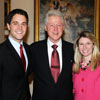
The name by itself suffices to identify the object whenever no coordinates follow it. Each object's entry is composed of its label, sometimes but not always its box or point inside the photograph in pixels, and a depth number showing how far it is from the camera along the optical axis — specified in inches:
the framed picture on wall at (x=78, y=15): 146.8
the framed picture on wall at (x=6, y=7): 137.8
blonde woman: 90.7
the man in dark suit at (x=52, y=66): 99.3
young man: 80.4
